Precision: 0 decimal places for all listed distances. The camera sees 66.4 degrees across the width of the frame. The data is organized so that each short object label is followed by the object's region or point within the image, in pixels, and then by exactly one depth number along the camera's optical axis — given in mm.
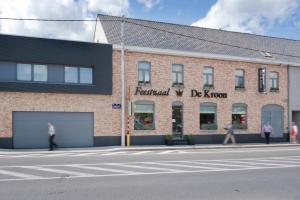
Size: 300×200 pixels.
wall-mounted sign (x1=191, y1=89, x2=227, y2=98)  15699
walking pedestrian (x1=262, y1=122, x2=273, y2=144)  16340
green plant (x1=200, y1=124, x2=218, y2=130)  15876
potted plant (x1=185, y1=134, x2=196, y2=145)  15354
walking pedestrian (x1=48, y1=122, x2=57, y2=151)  12701
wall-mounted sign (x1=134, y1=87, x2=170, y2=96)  14703
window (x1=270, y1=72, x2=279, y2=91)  17493
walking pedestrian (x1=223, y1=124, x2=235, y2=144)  15640
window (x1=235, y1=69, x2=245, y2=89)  16754
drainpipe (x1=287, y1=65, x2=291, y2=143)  17779
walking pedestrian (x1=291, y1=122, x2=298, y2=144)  16613
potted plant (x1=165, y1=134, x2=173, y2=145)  14930
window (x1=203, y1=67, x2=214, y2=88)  16064
